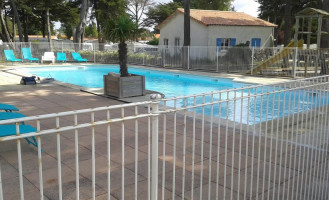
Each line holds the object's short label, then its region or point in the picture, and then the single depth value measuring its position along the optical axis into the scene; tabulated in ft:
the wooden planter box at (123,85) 31.89
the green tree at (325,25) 56.13
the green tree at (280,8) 94.27
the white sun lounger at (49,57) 74.25
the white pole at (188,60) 67.36
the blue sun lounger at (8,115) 16.74
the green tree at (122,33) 33.42
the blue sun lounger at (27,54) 72.69
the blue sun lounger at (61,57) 77.08
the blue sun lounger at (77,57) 79.86
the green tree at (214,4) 133.28
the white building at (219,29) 81.05
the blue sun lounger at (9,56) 67.26
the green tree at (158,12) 170.32
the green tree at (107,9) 114.42
